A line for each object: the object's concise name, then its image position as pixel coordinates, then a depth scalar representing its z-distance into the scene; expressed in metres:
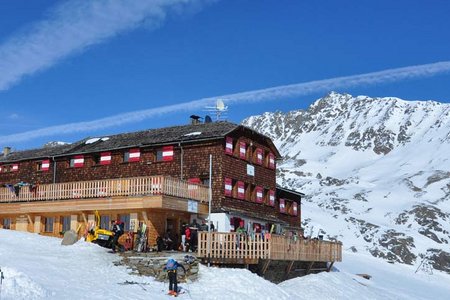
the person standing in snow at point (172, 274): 24.66
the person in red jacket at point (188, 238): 33.42
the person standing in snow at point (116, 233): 31.44
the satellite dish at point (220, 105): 46.52
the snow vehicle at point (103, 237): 32.41
